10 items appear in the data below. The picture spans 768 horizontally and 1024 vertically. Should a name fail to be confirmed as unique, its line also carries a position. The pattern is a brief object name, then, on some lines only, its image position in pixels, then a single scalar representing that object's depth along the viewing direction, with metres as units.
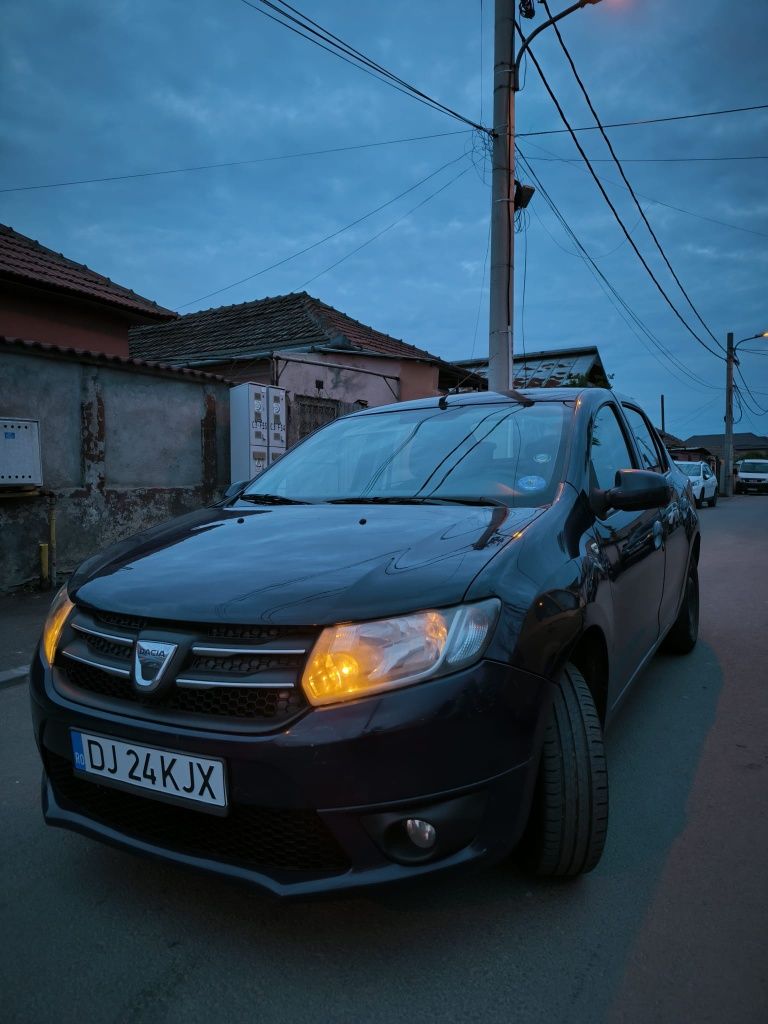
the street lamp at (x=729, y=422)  33.47
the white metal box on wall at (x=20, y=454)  6.31
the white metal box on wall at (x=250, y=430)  9.12
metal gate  11.35
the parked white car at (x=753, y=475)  35.09
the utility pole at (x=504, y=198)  8.50
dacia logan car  1.51
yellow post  6.63
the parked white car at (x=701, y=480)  20.03
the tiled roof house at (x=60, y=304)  9.38
